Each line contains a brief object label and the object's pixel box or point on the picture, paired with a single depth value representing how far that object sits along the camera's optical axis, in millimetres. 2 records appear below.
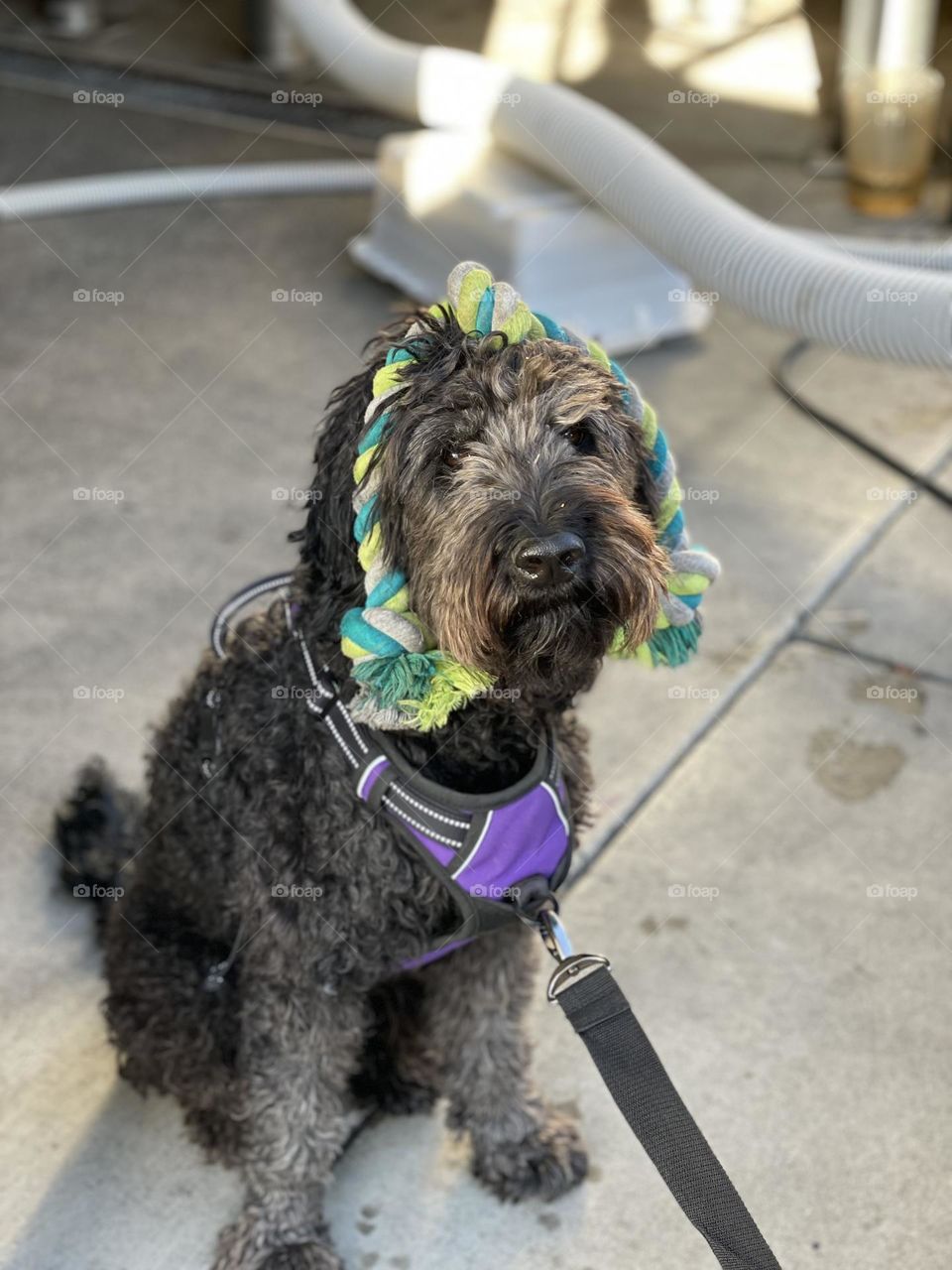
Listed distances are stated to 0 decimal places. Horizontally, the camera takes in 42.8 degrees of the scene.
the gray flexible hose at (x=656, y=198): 1107
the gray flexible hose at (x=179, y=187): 1699
